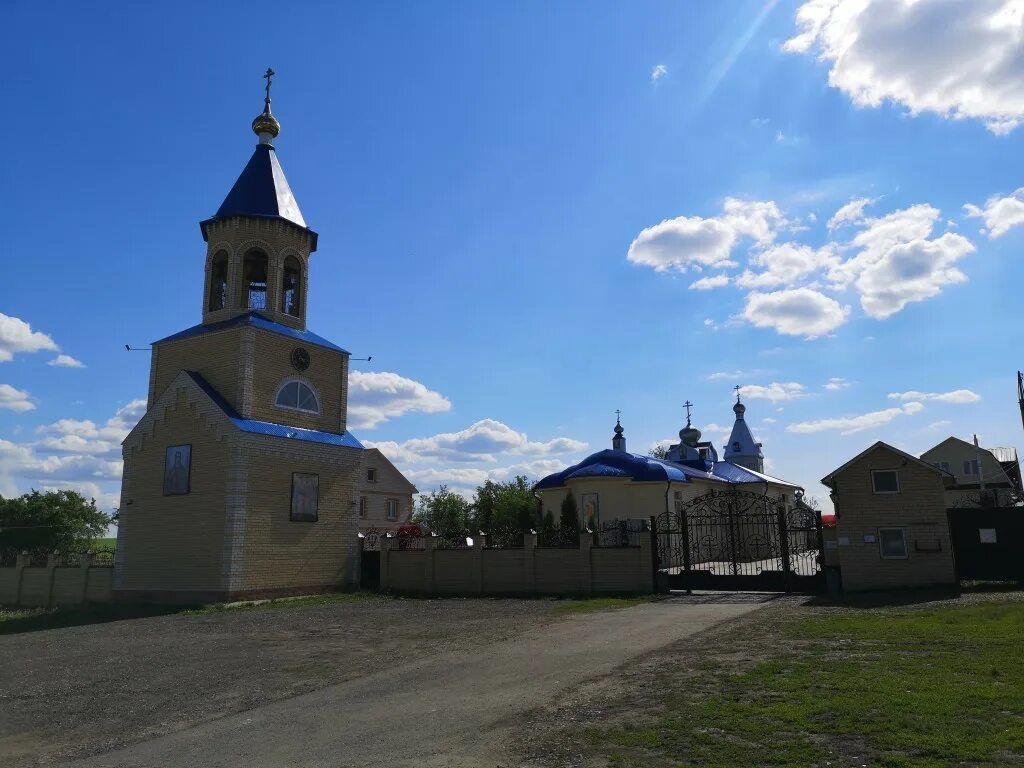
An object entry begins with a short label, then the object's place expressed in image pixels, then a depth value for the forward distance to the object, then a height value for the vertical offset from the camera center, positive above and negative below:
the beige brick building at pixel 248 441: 22.14 +3.17
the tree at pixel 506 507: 44.62 +2.21
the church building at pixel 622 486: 32.56 +2.35
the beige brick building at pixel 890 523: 19.20 +0.36
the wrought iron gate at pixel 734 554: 20.56 -0.40
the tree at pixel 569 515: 30.41 +1.03
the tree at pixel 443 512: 55.60 +2.26
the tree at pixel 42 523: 55.75 +1.78
